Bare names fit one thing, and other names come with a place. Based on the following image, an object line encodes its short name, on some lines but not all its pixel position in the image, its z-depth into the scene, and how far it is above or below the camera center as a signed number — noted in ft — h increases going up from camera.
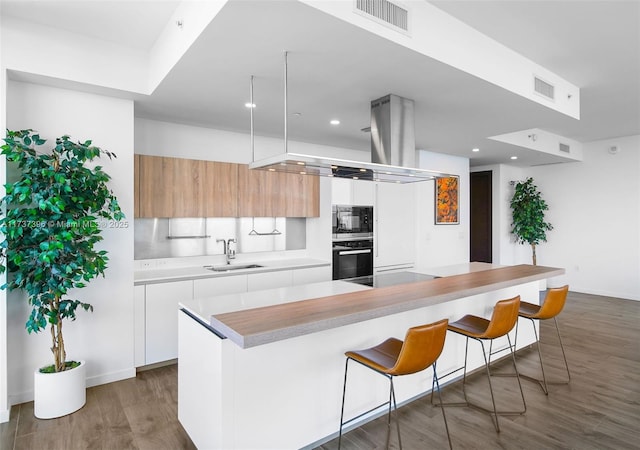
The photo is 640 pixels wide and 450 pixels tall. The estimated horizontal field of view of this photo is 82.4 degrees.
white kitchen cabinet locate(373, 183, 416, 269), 17.63 -0.11
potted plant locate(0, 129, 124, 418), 8.38 -0.29
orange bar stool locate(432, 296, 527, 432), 8.56 -2.62
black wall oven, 16.39 -1.60
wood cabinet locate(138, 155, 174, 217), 11.89 +1.30
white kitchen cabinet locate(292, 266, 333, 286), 14.70 -2.11
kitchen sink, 13.38 -1.64
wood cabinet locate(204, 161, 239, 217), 13.34 +1.33
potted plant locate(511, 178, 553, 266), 23.52 +0.52
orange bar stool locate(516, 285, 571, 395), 10.23 -2.46
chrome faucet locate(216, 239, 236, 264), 14.74 -1.02
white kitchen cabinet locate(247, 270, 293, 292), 13.33 -2.09
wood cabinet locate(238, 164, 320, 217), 14.35 +1.27
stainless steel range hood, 9.86 +2.22
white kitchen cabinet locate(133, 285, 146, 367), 11.03 -3.01
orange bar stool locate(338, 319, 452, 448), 6.48 -2.50
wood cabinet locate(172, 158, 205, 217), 12.63 +1.29
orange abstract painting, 20.35 +1.26
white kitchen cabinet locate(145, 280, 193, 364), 11.30 -2.91
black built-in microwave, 16.49 +0.13
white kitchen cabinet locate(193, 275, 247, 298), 12.16 -2.10
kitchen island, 6.31 -2.62
